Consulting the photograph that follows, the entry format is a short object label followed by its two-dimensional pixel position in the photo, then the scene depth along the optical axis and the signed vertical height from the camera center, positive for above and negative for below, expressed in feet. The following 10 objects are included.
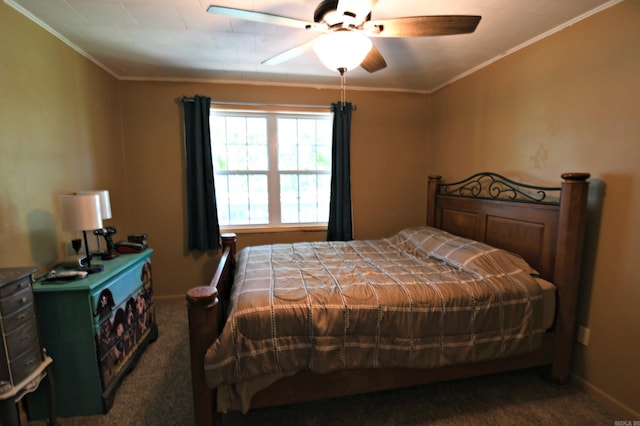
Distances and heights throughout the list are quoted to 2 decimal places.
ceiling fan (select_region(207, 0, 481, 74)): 4.41 +2.64
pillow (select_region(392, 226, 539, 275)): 6.35 -1.93
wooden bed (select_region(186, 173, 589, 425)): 4.43 -2.15
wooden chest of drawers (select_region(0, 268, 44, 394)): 4.17 -2.38
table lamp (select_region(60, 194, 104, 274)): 5.68 -0.65
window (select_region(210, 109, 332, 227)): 10.71 +0.55
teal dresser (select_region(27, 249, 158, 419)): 5.20 -3.16
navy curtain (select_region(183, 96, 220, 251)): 9.73 +0.04
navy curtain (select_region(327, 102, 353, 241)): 10.68 +0.05
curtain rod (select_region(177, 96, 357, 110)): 9.73 +2.87
